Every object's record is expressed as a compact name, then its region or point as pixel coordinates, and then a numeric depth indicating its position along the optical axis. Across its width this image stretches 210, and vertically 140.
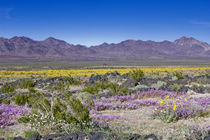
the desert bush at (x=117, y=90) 12.75
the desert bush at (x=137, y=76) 21.54
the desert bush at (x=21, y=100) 11.09
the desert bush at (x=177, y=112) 7.36
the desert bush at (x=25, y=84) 20.87
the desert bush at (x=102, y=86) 16.62
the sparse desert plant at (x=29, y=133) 6.01
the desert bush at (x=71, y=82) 21.86
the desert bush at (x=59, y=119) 6.49
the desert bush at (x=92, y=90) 14.56
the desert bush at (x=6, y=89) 17.33
